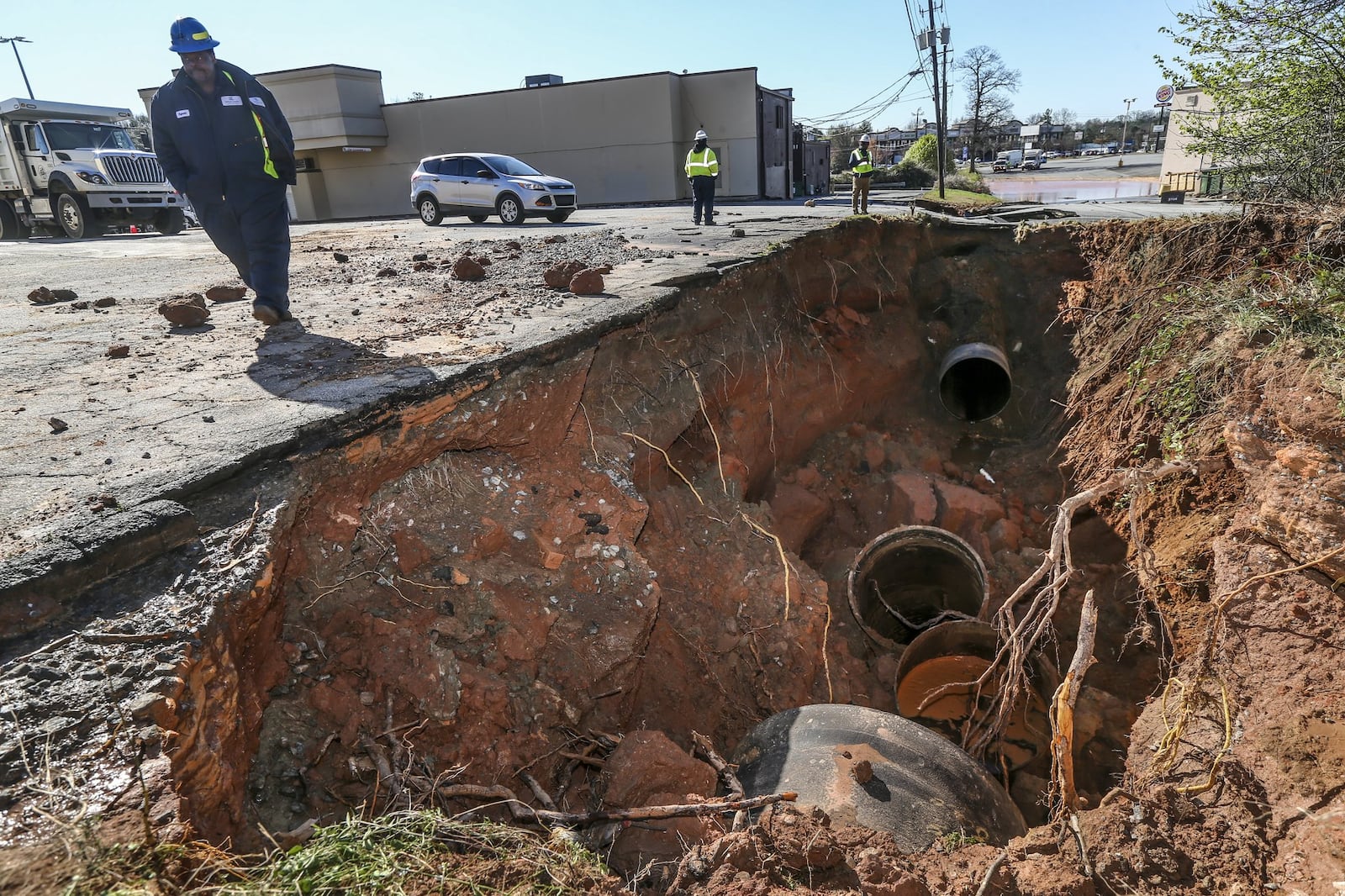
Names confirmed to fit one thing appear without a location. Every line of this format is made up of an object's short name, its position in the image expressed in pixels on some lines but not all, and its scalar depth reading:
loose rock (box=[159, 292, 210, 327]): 4.48
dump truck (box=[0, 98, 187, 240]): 13.80
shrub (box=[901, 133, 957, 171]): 29.11
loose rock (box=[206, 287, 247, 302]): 5.46
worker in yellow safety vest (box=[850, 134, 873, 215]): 11.44
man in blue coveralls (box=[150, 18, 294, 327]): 4.01
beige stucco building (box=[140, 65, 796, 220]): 20.80
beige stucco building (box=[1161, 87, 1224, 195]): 17.25
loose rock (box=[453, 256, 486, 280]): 5.83
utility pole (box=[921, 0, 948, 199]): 19.89
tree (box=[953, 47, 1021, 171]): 38.09
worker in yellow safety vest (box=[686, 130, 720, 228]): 10.03
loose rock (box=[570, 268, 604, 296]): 4.76
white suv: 13.00
